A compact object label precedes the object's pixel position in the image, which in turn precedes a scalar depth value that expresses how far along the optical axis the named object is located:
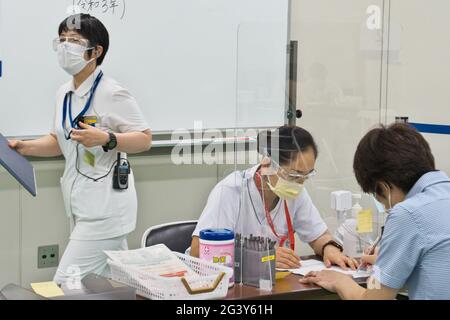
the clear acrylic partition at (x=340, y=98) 2.57
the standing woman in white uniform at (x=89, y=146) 2.95
